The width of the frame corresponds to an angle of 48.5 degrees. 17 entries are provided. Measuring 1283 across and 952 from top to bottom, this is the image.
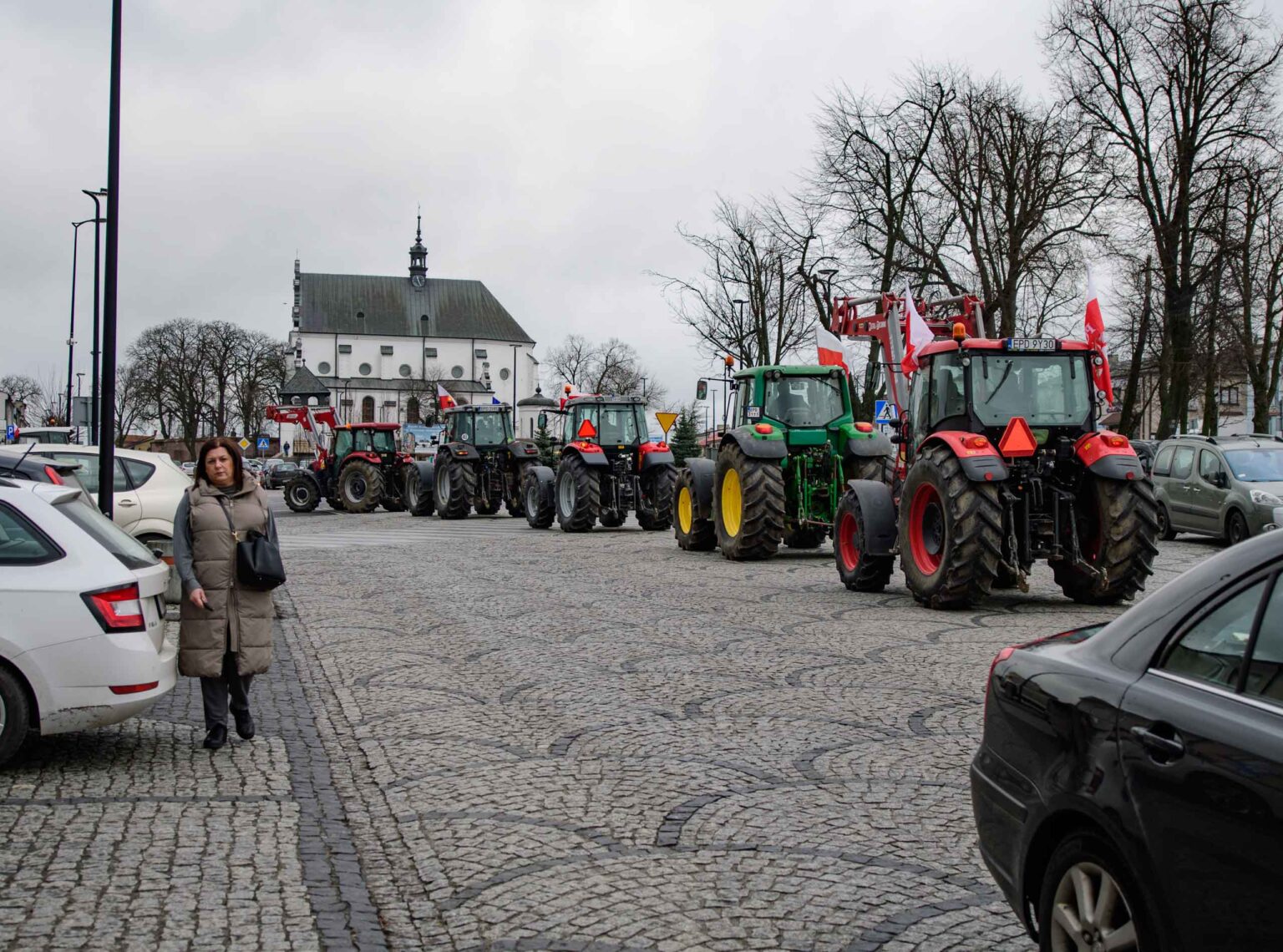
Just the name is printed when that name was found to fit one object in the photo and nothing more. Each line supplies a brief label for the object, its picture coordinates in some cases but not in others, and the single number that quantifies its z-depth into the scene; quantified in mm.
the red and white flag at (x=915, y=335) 14883
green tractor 17688
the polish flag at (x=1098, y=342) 13023
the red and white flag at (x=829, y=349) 19328
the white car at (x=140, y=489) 13750
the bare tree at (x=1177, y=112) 31797
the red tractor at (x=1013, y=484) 12250
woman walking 7004
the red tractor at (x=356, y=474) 37000
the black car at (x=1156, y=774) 2738
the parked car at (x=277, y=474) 71312
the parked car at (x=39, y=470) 10039
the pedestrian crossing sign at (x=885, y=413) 18294
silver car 19719
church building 134625
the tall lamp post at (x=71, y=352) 48594
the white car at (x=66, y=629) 6285
